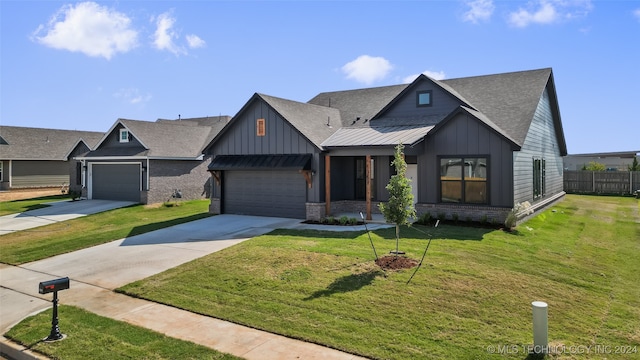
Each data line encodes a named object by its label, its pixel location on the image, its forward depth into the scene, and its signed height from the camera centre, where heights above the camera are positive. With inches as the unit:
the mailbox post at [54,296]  270.8 -76.5
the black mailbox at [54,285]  272.0 -69.1
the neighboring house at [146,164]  1025.5 +43.0
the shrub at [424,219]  611.5 -58.6
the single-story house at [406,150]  613.6 +47.7
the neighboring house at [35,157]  1392.7 +80.1
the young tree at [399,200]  379.6 -18.4
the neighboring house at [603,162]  1799.0 +76.5
